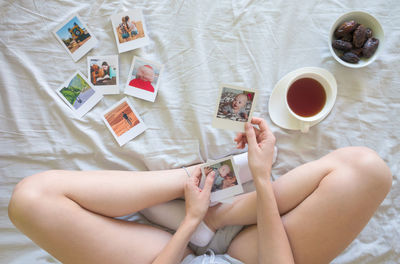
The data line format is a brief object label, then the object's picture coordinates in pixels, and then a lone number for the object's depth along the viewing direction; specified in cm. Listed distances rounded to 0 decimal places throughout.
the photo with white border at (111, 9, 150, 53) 125
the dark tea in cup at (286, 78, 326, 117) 115
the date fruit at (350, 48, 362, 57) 115
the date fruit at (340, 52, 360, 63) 113
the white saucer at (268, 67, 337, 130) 119
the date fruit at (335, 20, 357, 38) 112
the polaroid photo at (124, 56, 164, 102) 124
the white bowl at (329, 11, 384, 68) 113
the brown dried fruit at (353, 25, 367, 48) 111
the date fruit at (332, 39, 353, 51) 114
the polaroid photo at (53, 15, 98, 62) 126
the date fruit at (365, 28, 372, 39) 114
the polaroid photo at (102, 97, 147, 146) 123
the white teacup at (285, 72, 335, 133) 113
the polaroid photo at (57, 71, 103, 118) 125
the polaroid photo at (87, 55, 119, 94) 126
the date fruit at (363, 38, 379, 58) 112
